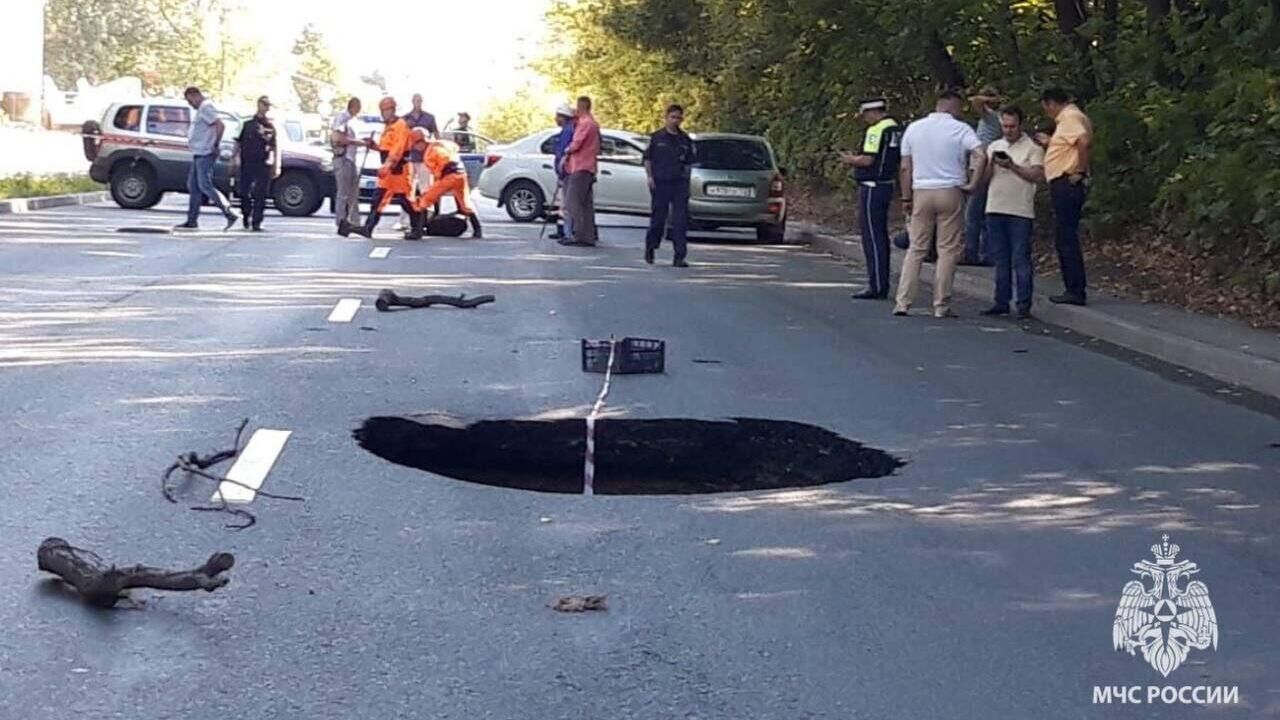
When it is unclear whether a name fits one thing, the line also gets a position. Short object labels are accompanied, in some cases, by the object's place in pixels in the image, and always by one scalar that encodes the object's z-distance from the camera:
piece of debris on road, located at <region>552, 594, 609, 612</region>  5.66
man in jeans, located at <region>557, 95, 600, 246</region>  21.02
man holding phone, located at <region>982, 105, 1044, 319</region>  13.94
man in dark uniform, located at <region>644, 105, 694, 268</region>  18.94
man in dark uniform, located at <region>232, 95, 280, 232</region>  21.56
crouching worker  21.33
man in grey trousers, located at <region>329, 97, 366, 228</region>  21.47
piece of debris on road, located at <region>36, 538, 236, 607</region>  5.58
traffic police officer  15.22
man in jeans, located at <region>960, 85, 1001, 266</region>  16.48
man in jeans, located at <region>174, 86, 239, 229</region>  21.42
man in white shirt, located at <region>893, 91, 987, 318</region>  13.93
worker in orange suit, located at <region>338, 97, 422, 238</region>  20.77
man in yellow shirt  13.67
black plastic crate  10.57
